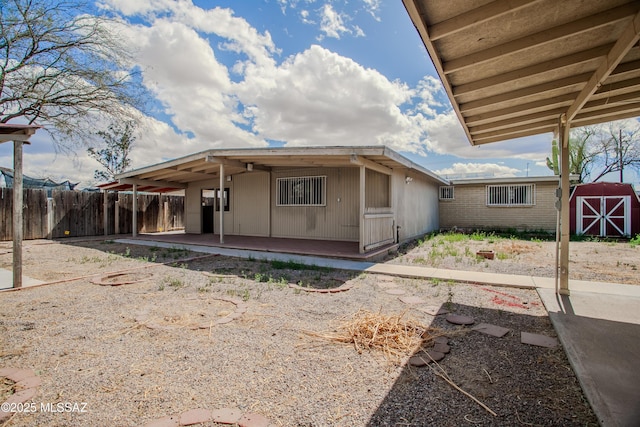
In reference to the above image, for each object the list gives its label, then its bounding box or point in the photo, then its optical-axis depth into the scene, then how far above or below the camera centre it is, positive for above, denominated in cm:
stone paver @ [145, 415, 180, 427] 182 -124
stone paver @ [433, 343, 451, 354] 281 -125
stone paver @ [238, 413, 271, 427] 183 -124
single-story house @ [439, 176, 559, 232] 1388 +35
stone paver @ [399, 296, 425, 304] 427 -124
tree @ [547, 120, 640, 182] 2306 +471
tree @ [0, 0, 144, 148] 886 +454
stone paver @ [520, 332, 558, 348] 292 -125
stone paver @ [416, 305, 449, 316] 384 -125
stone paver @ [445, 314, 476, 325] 352 -125
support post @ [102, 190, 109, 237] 1366 +5
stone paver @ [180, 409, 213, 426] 184 -124
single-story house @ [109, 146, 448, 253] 789 +74
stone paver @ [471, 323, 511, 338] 319 -125
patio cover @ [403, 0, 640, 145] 240 +146
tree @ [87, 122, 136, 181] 2266 +440
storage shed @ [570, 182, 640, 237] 1238 +3
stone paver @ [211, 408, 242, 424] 186 -124
